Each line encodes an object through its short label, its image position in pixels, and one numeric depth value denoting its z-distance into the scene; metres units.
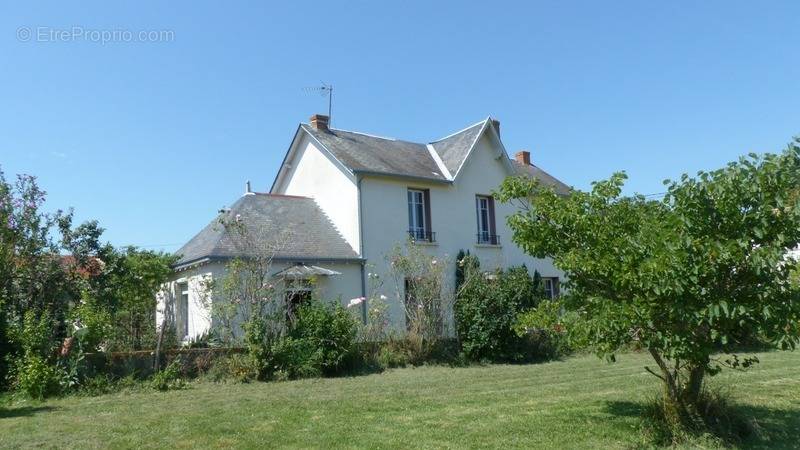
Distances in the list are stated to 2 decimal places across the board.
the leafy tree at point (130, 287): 16.17
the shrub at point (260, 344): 13.82
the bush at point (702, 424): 7.69
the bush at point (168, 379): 12.77
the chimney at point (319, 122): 23.03
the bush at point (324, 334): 14.59
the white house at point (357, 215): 18.22
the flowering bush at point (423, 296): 16.97
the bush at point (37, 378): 11.73
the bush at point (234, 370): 13.68
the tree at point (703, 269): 6.77
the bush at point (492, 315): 17.39
